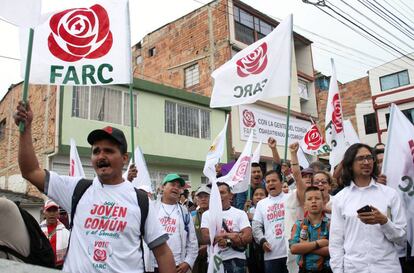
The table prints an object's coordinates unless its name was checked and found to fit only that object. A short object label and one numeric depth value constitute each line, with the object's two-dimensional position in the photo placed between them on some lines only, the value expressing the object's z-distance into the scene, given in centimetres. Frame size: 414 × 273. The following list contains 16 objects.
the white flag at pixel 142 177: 612
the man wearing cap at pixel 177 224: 445
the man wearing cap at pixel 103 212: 242
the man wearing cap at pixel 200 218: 512
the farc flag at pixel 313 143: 902
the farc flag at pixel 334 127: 559
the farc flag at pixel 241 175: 595
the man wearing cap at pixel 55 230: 438
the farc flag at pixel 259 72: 597
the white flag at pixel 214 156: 532
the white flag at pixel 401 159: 337
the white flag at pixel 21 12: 300
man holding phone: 299
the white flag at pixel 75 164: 554
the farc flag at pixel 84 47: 434
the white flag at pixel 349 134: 625
